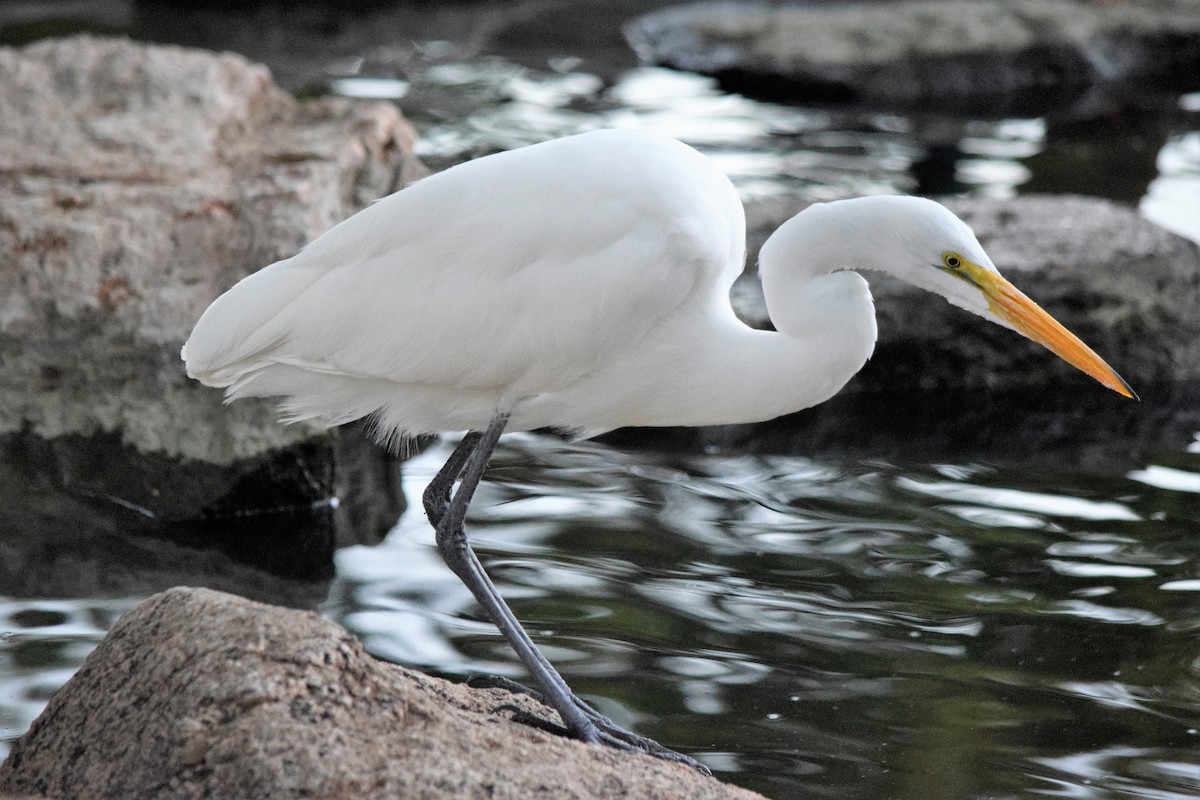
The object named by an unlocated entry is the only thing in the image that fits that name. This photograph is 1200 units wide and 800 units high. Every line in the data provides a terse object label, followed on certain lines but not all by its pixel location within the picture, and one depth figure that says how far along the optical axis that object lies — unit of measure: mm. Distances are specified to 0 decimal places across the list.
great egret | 6441
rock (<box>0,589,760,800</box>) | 5105
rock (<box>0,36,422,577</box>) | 9734
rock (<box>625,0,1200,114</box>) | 22672
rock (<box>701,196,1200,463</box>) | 12336
